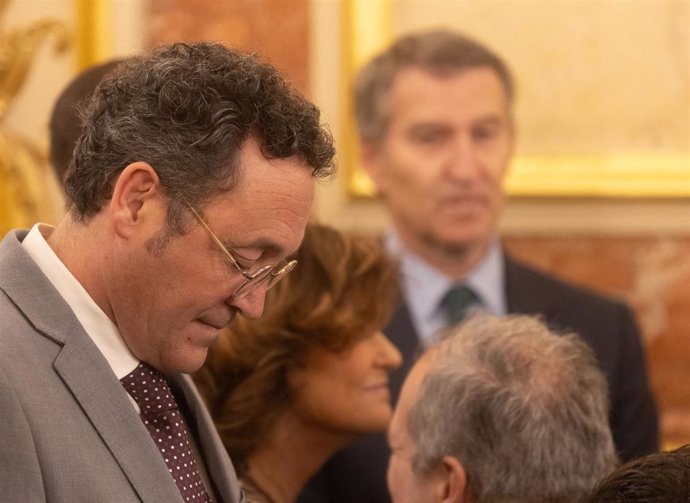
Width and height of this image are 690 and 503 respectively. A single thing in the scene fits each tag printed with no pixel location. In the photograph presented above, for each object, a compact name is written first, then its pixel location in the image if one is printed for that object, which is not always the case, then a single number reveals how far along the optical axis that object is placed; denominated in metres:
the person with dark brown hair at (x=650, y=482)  4.00
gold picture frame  10.51
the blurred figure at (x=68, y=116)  6.57
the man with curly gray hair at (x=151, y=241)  4.49
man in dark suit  9.30
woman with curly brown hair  6.58
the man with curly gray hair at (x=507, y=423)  5.42
